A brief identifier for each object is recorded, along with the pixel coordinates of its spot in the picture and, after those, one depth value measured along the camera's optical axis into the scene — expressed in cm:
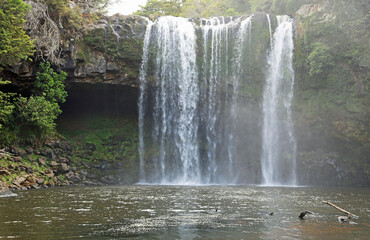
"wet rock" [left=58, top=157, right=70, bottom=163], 2380
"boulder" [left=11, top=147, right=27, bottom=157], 2108
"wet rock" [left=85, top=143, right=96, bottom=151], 2730
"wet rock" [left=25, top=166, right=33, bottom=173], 1981
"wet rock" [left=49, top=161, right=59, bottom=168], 2241
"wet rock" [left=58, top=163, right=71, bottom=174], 2244
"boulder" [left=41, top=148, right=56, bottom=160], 2301
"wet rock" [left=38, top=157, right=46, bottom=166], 2173
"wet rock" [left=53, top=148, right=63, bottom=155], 2417
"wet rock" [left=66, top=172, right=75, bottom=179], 2261
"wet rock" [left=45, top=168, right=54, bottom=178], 2096
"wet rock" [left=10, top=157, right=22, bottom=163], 2006
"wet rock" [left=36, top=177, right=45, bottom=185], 1916
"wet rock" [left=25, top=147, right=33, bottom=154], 2205
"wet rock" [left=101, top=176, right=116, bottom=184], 2505
